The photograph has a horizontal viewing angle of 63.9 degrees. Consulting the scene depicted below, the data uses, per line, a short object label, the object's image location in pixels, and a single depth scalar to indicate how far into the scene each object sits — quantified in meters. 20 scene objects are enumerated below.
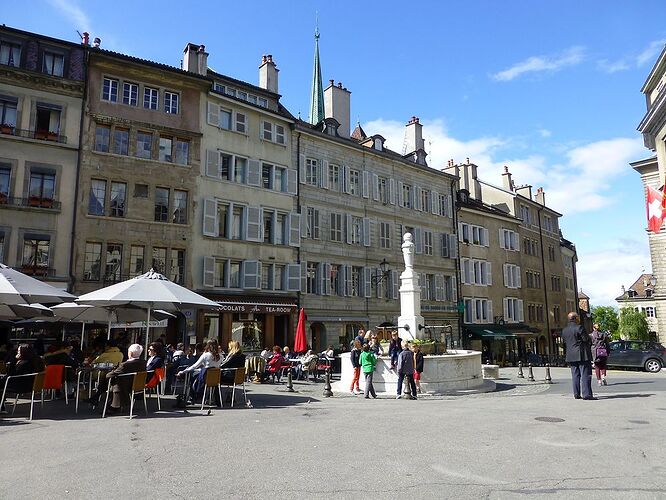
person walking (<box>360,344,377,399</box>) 13.59
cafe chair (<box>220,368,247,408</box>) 11.27
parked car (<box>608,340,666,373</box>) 23.23
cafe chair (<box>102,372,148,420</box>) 9.40
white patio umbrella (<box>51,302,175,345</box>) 14.35
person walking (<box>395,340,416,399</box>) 13.05
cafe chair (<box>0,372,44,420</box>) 9.27
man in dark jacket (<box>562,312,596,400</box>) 11.35
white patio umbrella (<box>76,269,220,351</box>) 11.12
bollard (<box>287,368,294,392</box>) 14.76
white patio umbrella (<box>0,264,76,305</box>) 10.59
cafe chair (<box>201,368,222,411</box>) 10.36
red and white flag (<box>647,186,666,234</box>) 20.12
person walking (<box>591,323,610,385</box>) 14.96
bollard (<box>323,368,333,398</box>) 13.65
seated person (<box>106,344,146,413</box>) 9.52
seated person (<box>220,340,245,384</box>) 11.31
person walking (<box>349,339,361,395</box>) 14.53
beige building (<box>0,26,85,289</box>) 21.75
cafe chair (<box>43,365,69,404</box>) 9.67
